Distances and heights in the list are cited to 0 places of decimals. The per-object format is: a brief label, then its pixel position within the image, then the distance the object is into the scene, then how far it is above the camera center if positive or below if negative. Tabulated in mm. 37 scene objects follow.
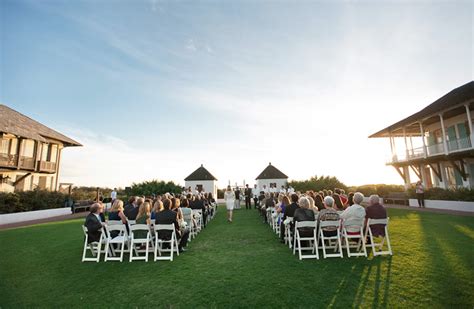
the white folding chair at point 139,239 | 5414 -1085
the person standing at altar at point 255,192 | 17709 -292
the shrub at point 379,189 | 20531 -298
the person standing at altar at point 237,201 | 19502 -960
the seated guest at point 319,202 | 7154 -456
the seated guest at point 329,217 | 5430 -703
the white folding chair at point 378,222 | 5141 -886
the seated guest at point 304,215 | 5527 -650
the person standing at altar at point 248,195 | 18234 -447
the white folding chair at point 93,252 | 5520 -1458
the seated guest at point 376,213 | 5363 -645
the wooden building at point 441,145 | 15648 +2929
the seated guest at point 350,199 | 7285 -395
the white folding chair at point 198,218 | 8834 -1096
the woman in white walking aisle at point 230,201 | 11545 -556
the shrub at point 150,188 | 23297 +430
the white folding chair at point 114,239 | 5512 -1135
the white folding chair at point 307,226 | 5137 -953
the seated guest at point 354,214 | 5418 -647
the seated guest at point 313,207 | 6468 -542
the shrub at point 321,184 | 23734 +394
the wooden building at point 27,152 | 18219 +3862
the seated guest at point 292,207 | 6402 -536
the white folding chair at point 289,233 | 6103 -1222
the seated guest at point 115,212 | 6370 -523
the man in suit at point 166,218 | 5863 -666
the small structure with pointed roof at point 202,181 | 33875 +1383
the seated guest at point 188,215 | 7625 -798
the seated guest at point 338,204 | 7355 -539
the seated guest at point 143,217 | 5762 -647
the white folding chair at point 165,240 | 5562 -1081
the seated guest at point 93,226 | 5672 -797
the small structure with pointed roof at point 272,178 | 36219 +1717
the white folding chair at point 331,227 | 5148 -926
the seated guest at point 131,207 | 6897 -449
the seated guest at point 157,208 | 6472 -463
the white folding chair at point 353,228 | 5363 -975
